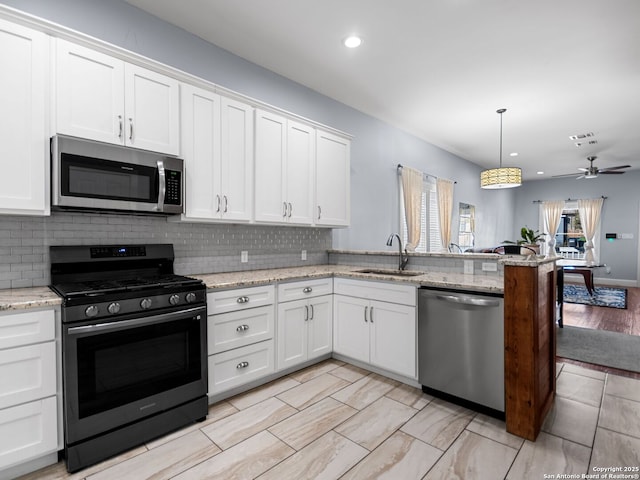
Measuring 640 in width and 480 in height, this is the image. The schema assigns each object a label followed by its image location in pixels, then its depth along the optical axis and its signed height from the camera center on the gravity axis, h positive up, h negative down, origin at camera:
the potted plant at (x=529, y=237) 6.98 +0.04
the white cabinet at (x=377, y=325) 2.70 -0.73
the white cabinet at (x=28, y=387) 1.64 -0.73
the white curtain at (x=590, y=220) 8.88 +0.49
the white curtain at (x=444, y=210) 6.39 +0.55
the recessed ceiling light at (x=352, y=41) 2.96 +1.74
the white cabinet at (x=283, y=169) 3.03 +0.66
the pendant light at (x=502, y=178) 4.89 +0.89
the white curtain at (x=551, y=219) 9.56 +0.56
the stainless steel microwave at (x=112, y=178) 1.98 +0.39
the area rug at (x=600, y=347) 3.34 -1.18
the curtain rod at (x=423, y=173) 5.32 +1.14
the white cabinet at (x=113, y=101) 2.02 +0.89
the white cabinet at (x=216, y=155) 2.56 +0.67
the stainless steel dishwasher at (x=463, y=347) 2.23 -0.75
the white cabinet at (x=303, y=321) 2.84 -0.72
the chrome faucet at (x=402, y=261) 3.32 -0.21
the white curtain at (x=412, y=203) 5.38 +0.58
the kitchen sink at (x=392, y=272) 3.21 -0.32
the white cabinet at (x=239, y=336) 2.39 -0.71
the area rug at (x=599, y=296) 6.13 -1.14
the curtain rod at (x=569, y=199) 8.81 +1.08
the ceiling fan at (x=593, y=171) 6.75 +1.35
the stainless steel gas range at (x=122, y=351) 1.78 -0.64
